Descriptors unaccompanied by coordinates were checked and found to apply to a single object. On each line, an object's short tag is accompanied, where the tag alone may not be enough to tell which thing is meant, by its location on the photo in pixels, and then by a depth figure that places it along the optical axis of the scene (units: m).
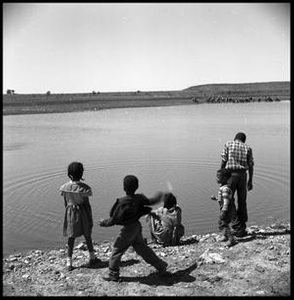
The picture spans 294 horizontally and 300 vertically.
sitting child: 7.27
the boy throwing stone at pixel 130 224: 5.75
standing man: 7.21
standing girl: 6.24
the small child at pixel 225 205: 7.07
